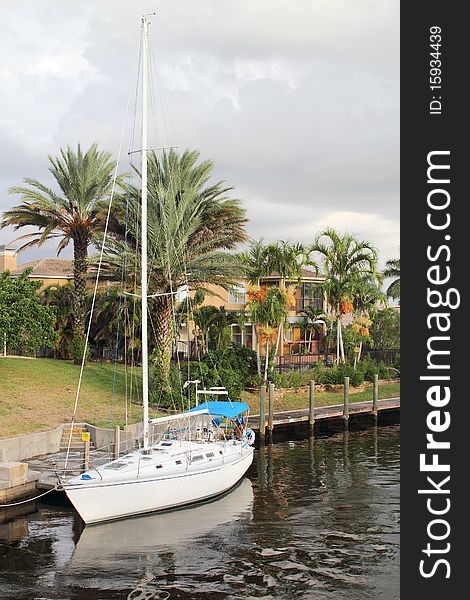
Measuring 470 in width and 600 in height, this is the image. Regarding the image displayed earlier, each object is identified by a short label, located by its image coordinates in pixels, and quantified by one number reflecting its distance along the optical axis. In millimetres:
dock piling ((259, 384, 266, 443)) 37844
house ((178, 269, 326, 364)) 61906
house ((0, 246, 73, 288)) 62031
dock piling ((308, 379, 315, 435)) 40906
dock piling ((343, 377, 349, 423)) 43353
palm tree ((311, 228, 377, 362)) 53281
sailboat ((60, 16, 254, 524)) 22516
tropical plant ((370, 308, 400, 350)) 65250
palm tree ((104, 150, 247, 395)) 38594
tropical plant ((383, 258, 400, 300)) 76750
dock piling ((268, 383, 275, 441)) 39094
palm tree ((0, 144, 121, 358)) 43281
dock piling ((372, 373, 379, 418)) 44962
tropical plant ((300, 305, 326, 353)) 62469
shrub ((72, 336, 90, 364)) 46062
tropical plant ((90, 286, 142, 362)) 50281
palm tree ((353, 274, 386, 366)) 53494
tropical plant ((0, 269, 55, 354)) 36344
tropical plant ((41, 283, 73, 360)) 51688
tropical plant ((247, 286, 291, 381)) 47062
